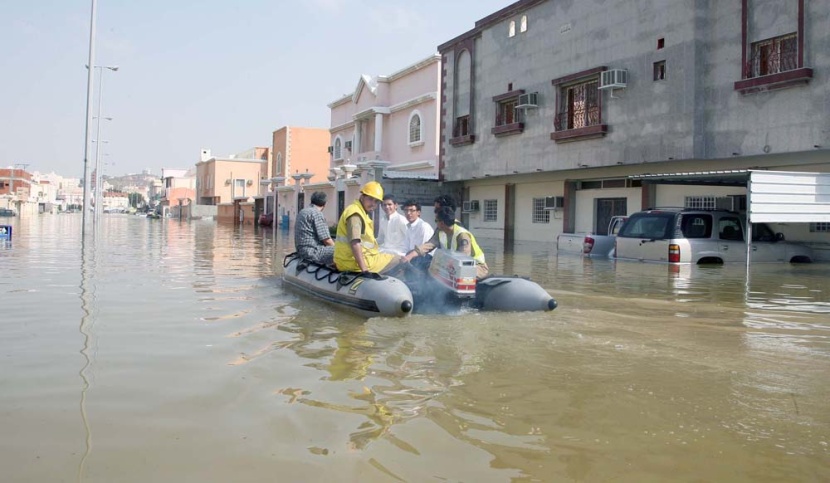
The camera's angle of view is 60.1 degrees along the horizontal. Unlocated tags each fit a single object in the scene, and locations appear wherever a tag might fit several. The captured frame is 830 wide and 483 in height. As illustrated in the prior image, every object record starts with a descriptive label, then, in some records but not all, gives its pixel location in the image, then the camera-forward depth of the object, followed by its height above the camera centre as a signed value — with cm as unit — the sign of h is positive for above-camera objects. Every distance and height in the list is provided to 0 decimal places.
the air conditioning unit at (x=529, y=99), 2578 +490
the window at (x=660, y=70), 2089 +491
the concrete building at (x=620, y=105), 1794 +402
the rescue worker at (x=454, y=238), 910 -6
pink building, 3322 +570
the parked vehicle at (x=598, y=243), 1825 -17
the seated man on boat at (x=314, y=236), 1095 -10
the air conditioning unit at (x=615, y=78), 2184 +485
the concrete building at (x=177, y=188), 10232 +605
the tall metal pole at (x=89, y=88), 2991 +585
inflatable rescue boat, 851 -72
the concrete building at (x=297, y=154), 5753 +621
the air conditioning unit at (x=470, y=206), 3281 +127
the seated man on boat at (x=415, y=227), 1011 +8
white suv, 1530 +0
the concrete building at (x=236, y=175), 8038 +603
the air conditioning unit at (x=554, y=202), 2723 +128
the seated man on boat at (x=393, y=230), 1023 +3
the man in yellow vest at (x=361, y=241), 920 -13
